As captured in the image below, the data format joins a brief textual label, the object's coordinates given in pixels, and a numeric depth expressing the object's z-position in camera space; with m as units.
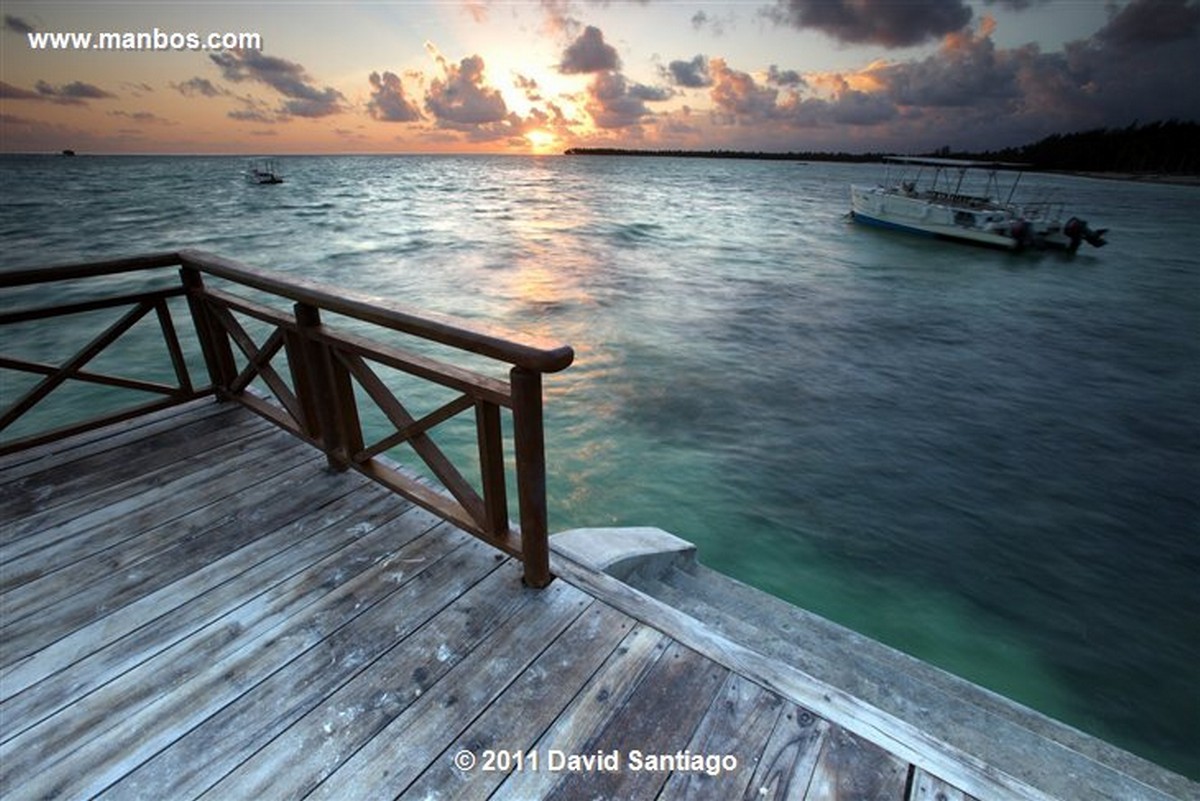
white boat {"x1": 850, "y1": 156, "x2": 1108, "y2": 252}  27.48
